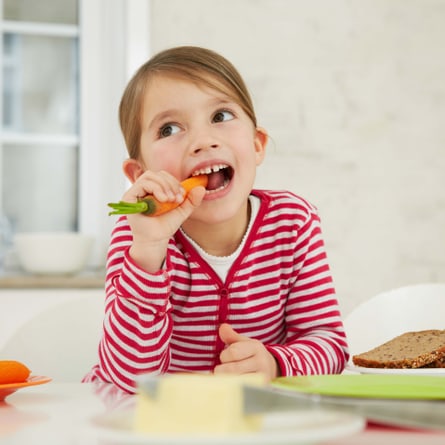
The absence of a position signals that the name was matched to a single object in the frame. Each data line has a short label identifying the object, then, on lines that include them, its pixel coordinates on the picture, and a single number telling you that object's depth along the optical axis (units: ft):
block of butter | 1.50
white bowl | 5.83
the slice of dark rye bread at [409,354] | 2.84
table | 1.85
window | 6.60
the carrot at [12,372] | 2.52
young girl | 3.13
